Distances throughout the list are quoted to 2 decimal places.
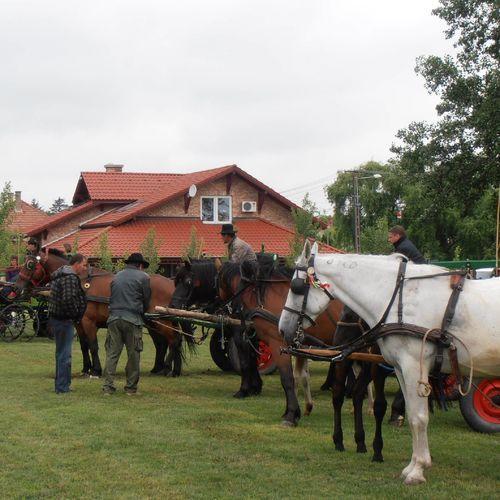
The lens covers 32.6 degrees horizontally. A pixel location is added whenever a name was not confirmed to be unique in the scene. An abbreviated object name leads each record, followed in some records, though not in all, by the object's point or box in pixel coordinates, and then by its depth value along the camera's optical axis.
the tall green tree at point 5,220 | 29.45
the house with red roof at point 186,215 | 39.25
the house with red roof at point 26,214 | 68.19
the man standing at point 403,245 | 10.05
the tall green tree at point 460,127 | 22.17
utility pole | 49.81
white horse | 7.01
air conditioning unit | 41.72
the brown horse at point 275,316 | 10.46
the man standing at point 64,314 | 12.43
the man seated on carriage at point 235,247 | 12.78
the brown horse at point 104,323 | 14.91
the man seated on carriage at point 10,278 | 21.14
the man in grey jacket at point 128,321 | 12.41
